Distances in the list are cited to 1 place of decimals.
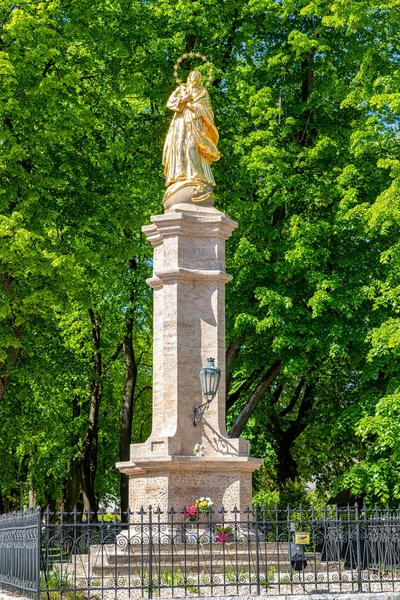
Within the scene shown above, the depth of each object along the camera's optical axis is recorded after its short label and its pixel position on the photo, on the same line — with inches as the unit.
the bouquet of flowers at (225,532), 565.8
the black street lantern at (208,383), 611.8
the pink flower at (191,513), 569.6
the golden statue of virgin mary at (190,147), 672.4
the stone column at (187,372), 598.9
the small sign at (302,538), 479.2
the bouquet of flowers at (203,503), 576.4
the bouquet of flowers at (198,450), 605.9
